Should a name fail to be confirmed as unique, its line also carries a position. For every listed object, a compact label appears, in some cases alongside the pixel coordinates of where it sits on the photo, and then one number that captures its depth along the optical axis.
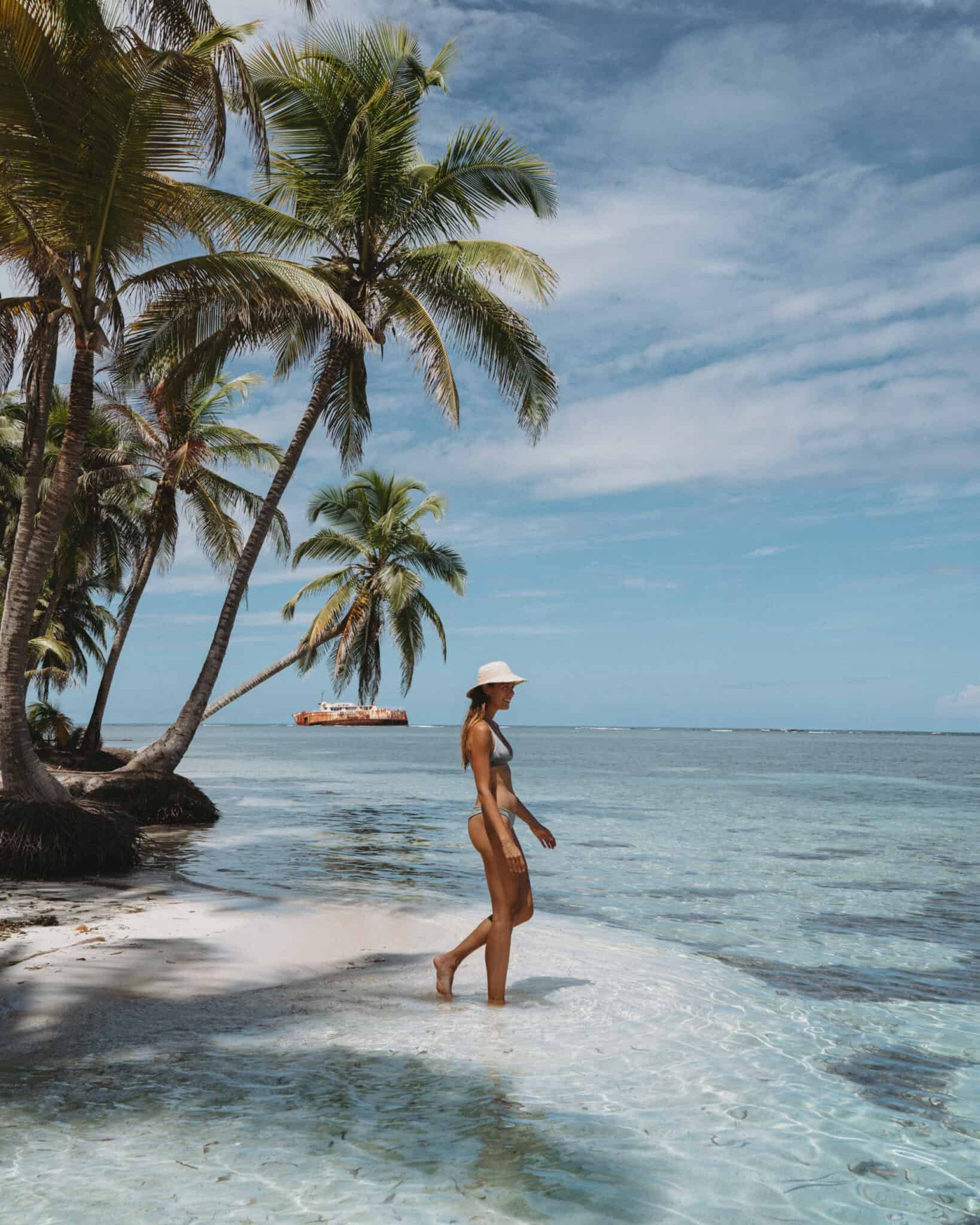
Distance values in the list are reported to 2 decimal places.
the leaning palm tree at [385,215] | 14.98
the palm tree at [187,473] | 22.20
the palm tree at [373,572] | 25.11
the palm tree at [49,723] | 26.35
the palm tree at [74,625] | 28.88
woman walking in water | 5.33
